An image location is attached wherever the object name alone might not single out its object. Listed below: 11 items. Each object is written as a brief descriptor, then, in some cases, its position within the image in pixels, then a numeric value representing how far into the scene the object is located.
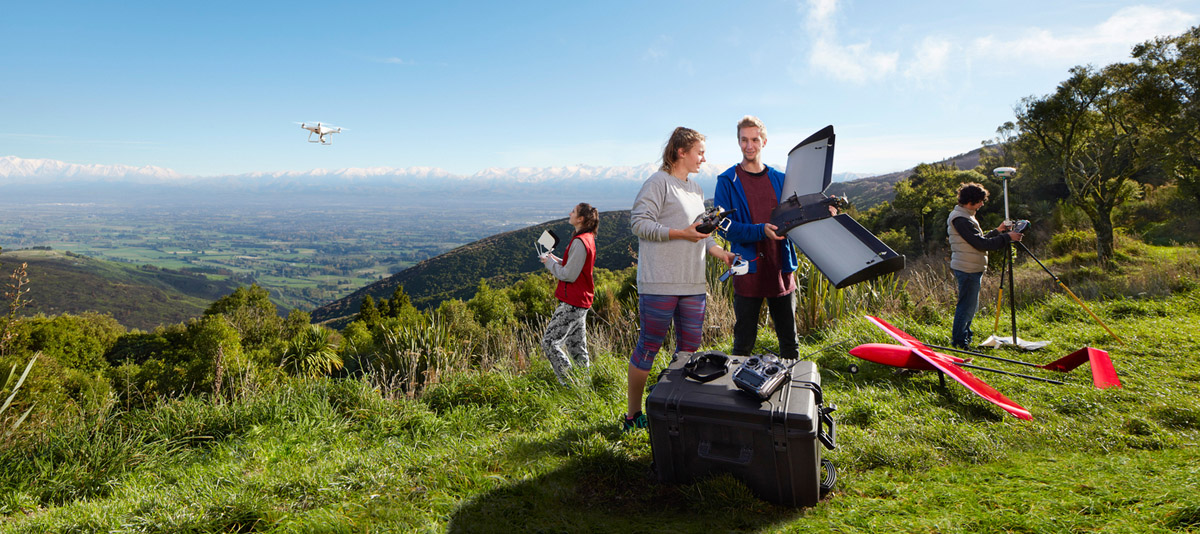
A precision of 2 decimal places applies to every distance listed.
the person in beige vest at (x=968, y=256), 4.36
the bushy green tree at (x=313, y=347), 14.95
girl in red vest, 3.79
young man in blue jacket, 3.00
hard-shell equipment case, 1.94
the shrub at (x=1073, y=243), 15.23
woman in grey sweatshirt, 2.56
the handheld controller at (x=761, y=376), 2.00
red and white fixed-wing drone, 2.88
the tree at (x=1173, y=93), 12.72
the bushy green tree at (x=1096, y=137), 14.69
